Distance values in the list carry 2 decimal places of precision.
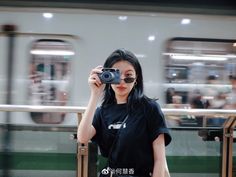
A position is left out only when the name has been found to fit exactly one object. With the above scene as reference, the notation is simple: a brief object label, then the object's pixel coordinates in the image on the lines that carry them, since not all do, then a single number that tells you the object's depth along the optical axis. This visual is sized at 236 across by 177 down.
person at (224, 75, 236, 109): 4.65
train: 4.48
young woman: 1.70
